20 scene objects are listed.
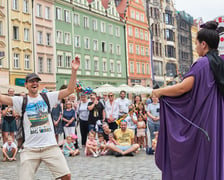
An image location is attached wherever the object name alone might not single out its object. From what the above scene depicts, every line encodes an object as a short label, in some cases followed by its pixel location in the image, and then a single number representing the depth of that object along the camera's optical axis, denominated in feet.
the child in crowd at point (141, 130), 41.94
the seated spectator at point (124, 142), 36.29
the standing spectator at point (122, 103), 43.98
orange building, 196.75
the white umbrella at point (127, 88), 112.06
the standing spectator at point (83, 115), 43.22
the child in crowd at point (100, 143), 38.21
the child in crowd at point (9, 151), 34.37
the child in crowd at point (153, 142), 36.97
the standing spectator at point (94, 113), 42.42
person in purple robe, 12.64
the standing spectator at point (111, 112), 43.06
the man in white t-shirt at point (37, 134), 16.79
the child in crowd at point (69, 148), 37.50
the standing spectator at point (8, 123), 39.96
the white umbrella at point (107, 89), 105.40
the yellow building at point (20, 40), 123.44
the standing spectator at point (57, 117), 41.52
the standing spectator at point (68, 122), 42.45
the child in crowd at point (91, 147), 37.22
